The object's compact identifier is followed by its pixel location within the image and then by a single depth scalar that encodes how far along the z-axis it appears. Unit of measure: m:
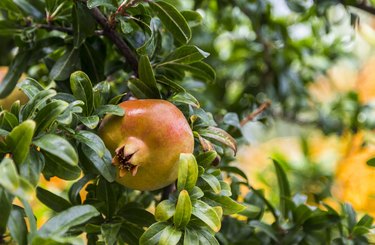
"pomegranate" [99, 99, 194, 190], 0.99
